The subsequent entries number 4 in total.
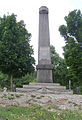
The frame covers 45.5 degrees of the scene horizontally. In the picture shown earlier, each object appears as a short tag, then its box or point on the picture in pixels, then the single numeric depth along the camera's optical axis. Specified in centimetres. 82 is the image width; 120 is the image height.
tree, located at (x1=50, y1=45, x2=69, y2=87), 1516
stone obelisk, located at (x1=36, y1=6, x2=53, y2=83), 716
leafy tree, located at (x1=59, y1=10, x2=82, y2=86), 936
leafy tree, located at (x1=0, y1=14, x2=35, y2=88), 945
